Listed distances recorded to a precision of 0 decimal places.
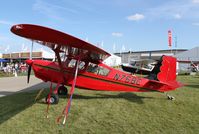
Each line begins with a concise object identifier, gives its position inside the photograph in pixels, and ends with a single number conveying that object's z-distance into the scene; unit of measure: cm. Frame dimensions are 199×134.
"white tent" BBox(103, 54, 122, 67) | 3576
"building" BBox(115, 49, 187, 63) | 7554
